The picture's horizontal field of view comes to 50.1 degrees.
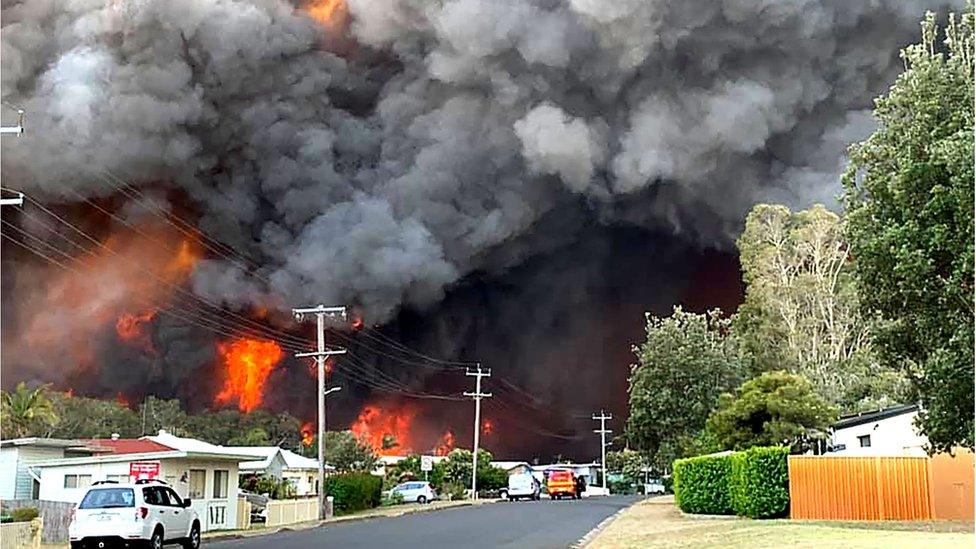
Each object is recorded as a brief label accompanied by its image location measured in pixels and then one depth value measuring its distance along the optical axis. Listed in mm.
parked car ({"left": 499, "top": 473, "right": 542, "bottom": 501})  68812
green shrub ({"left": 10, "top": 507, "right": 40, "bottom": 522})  27516
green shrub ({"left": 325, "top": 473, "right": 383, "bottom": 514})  53156
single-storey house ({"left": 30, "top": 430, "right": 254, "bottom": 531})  36031
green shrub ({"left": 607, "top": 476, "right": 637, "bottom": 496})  107375
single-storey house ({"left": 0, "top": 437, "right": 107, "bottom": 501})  38875
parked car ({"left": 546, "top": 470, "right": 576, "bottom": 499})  72438
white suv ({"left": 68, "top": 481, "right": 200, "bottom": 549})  22391
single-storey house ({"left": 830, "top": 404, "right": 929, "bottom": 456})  38531
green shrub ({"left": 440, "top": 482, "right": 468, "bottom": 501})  75688
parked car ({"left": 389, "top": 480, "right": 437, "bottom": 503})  65438
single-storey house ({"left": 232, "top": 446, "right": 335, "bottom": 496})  58500
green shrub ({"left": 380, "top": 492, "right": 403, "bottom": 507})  62912
